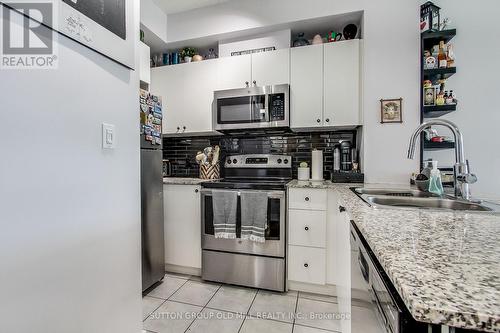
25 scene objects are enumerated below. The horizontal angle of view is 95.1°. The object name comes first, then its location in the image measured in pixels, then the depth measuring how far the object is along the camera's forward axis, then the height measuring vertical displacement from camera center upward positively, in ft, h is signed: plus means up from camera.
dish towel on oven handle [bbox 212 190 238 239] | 6.50 -1.37
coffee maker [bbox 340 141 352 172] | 6.91 +0.22
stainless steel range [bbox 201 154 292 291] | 6.28 -2.40
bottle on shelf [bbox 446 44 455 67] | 5.78 +2.71
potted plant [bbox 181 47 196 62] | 8.53 +4.18
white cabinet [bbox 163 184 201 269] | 7.10 -1.91
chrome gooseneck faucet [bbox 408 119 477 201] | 3.78 +0.00
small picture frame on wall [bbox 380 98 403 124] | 6.24 +1.48
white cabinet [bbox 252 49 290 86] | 7.15 +3.09
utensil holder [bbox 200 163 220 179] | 8.29 -0.24
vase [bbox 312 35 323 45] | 7.02 +3.83
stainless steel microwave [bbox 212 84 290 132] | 7.02 +1.80
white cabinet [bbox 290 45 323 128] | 6.89 +2.39
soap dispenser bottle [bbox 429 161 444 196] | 4.43 -0.35
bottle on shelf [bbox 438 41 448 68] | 5.80 +2.73
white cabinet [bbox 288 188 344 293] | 6.01 -1.94
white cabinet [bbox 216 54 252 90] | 7.52 +3.10
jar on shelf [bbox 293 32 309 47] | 7.36 +3.98
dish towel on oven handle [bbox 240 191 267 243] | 6.26 -1.42
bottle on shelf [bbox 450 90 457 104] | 5.84 +1.74
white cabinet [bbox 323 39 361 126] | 6.63 +2.40
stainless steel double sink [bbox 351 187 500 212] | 3.43 -0.61
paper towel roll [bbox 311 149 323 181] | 7.32 +0.01
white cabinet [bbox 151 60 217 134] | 8.03 +2.56
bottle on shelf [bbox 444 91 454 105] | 5.84 +1.71
